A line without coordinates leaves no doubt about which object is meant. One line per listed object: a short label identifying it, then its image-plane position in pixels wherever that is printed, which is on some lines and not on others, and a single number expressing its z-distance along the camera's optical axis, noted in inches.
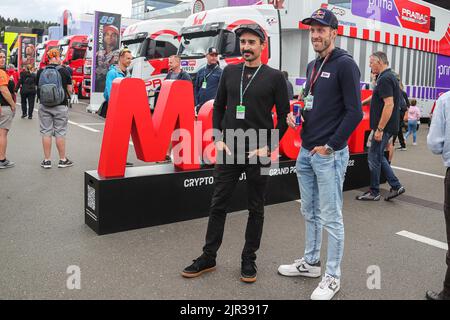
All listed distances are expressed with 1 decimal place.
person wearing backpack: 277.9
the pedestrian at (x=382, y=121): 229.3
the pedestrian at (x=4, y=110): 273.0
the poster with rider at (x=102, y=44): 660.1
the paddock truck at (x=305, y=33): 463.2
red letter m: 181.0
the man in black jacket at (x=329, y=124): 122.8
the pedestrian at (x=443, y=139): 122.0
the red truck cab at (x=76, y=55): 918.4
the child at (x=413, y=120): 485.4
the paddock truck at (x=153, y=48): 617.6
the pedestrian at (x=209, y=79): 313.9
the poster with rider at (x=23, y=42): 1141.4
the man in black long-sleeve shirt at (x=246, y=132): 134.2
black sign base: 175.9
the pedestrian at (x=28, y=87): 549.6
